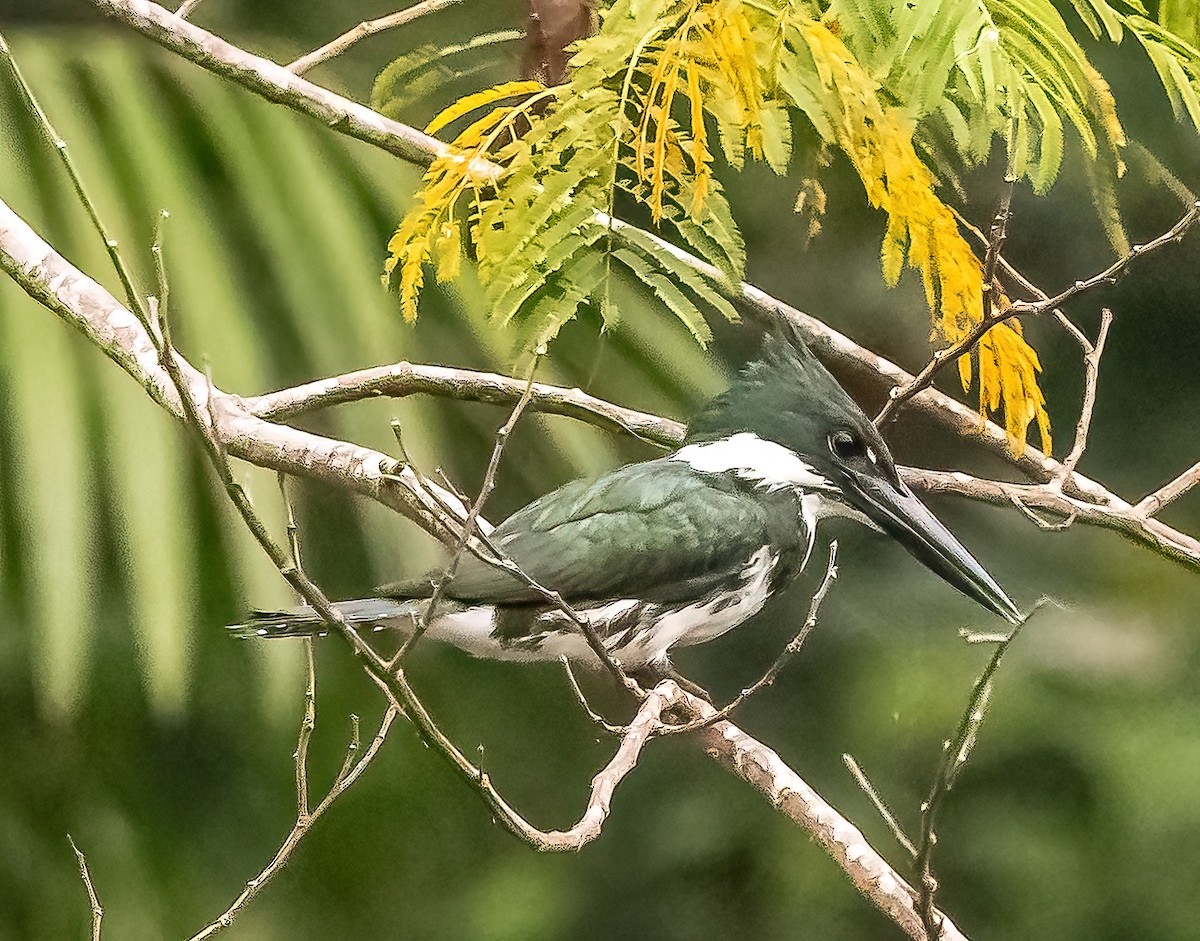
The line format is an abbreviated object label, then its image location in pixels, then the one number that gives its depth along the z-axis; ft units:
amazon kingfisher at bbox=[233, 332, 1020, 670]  27.02
